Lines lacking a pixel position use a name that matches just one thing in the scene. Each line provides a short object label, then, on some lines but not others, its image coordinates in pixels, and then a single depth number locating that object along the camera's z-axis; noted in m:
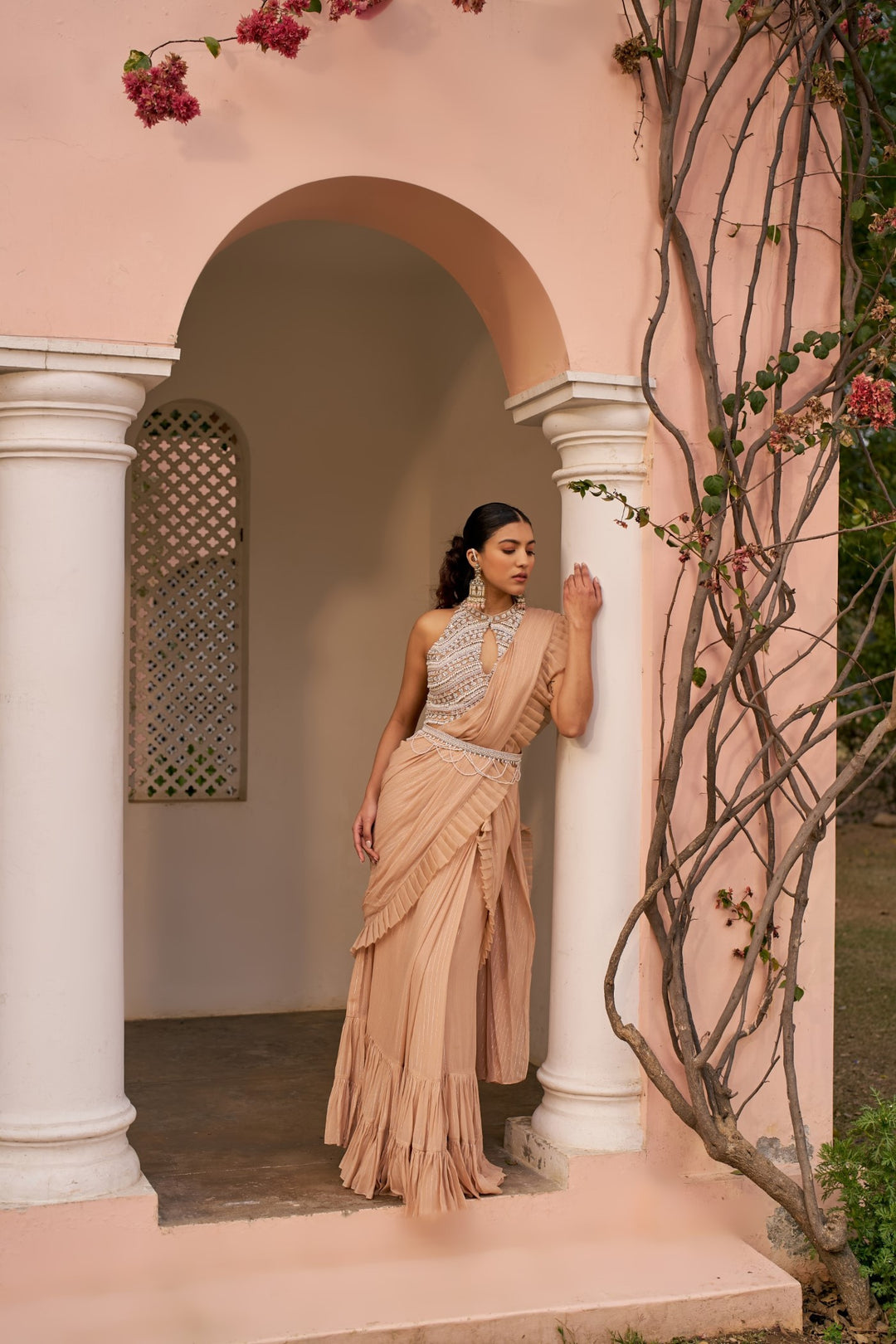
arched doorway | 5.95
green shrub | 3.79
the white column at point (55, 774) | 3.38
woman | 3.66
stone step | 3.27
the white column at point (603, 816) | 3.90
